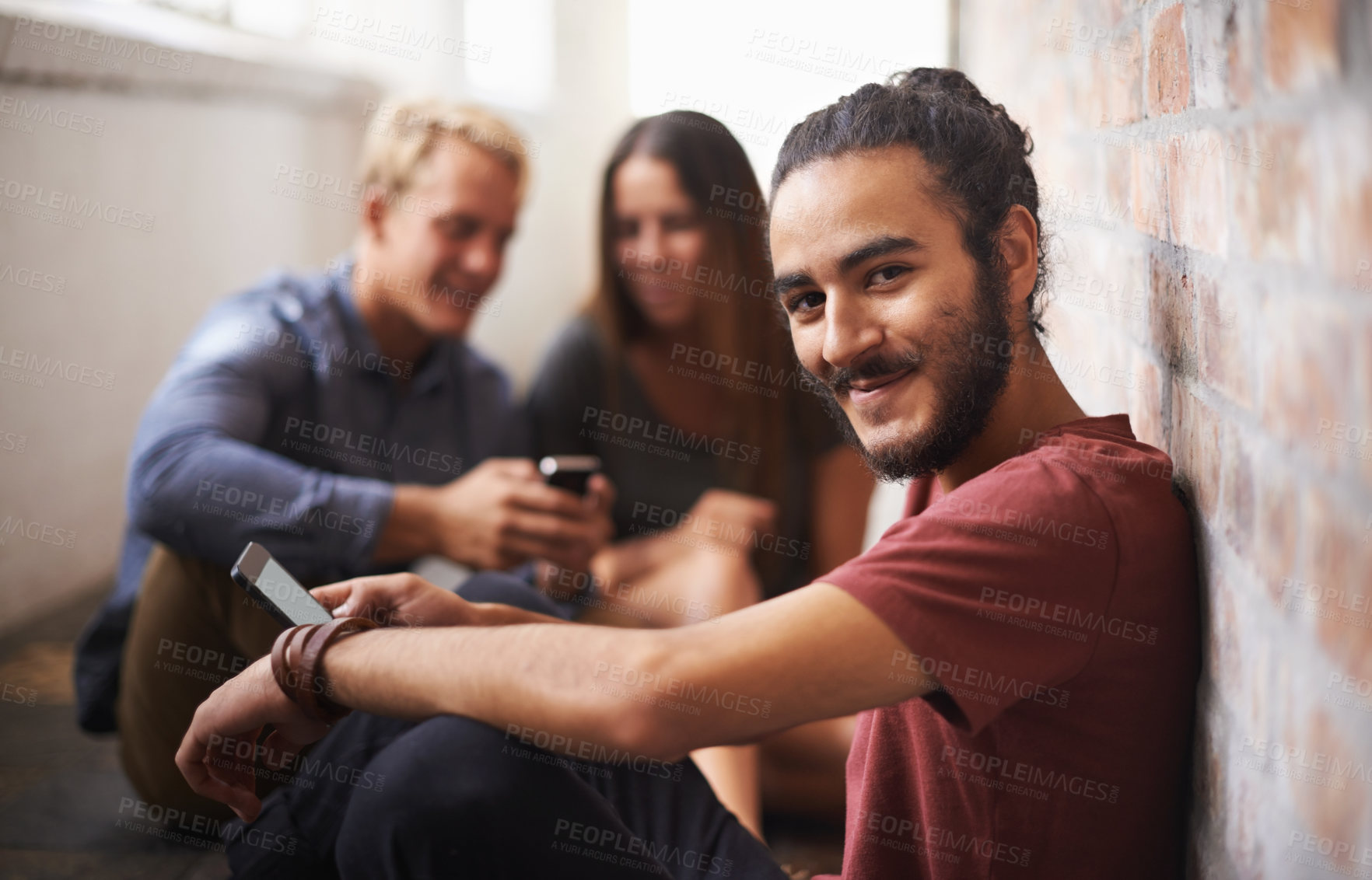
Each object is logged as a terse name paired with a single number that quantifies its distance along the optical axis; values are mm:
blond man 1614
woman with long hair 2025
